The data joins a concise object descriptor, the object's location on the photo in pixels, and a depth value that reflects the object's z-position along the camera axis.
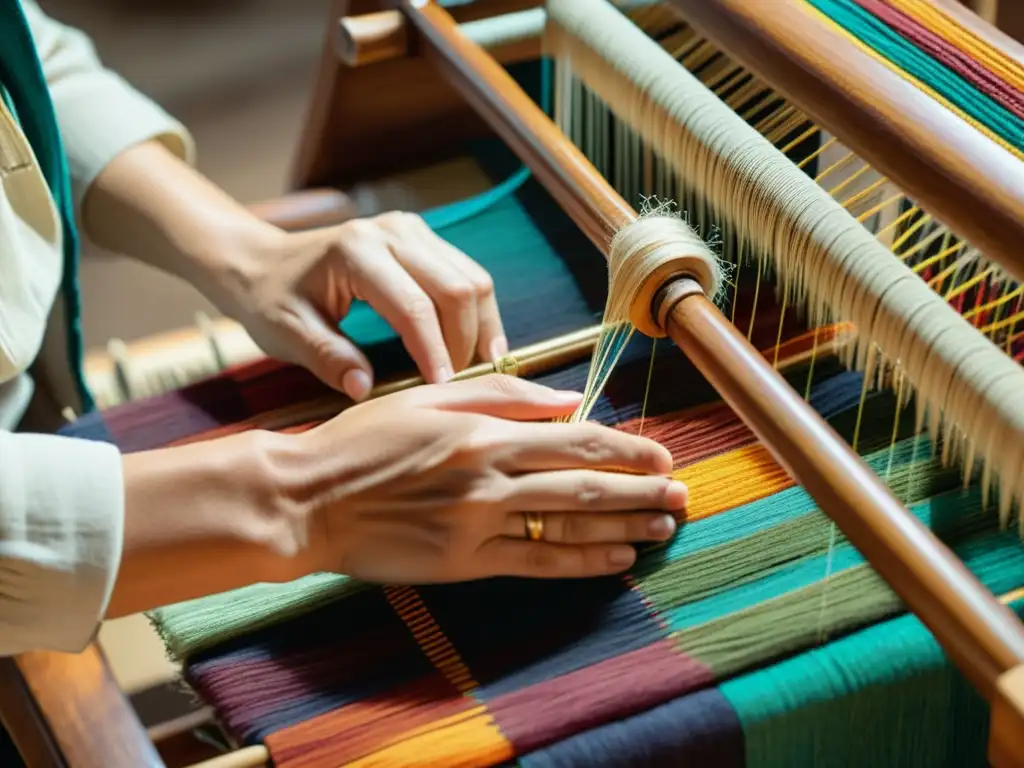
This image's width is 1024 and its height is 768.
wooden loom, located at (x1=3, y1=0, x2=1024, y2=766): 0.53
